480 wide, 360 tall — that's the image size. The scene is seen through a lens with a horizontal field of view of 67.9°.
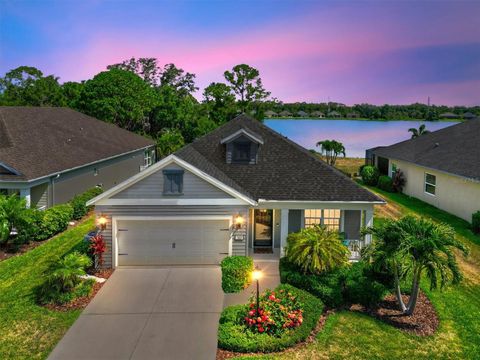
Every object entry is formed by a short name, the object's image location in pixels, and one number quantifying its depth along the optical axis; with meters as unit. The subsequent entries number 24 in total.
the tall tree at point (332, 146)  43.25
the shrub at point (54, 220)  18.03
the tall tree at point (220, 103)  52.97
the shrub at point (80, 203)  21.58
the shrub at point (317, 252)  12.20
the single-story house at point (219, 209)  14.08
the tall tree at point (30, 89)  52.69
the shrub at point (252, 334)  9.14
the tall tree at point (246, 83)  53.78
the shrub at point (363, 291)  11.63
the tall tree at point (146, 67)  74.19
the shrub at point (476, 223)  18.90
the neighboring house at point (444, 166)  21.21
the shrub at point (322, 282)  11.56
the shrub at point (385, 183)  30.75
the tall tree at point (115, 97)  42.09
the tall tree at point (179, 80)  72.75
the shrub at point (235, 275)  12.68
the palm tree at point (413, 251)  9.77
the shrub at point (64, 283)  11.59
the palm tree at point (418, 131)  42.24
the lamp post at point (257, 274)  9.34
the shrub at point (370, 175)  33.38
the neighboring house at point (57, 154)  19.34
